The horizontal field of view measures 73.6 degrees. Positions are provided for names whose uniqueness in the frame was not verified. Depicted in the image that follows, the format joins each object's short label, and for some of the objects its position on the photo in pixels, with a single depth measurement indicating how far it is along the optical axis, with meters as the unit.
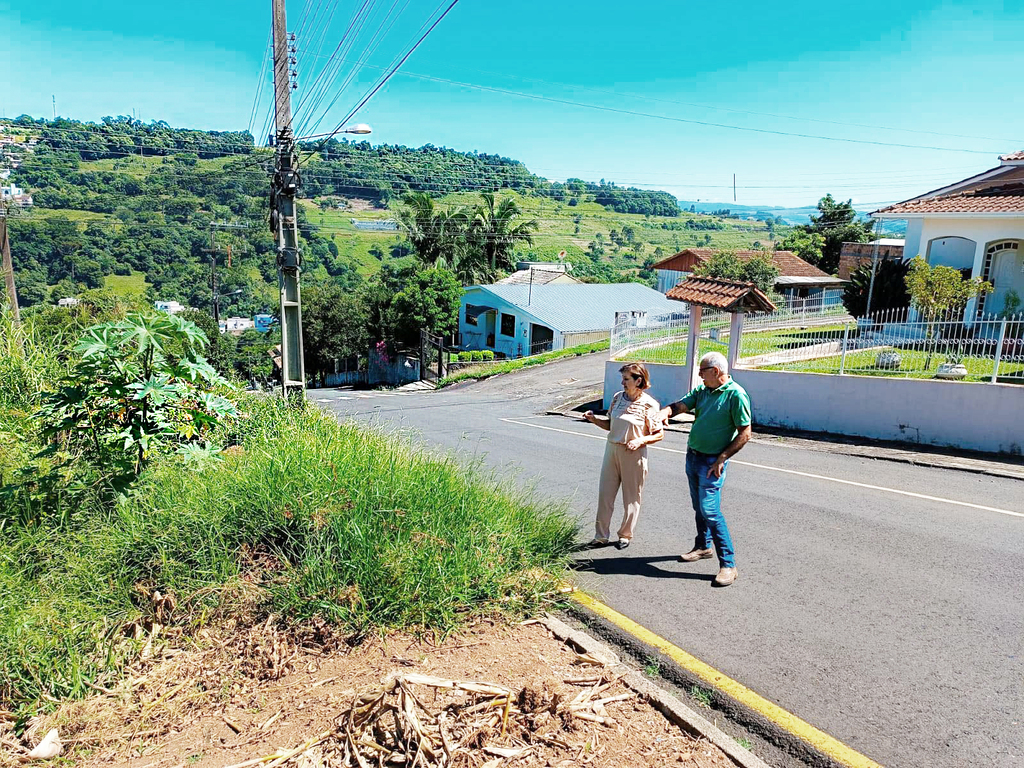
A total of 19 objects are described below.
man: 5.02
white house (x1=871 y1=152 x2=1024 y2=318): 17.23
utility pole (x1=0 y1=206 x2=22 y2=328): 14.64
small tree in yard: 14.32
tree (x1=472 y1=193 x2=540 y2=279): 49.38
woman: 5.43
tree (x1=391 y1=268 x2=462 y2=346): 38.59
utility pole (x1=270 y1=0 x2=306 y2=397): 10.44
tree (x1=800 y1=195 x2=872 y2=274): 45.00
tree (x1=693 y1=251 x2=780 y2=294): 32.28
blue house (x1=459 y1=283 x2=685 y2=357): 37.28
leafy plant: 5.23
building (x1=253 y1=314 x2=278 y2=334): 56.26
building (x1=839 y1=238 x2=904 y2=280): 38.28
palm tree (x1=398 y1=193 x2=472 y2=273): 47.47
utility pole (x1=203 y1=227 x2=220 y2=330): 38.53
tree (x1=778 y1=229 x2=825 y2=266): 45.41
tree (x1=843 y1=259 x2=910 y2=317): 17.81
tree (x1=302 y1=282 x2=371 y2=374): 43.09
